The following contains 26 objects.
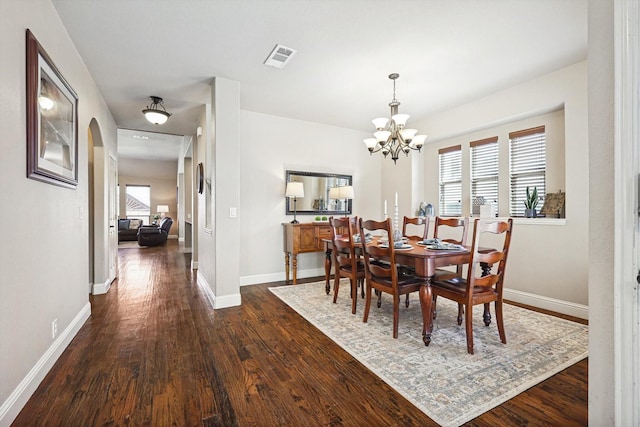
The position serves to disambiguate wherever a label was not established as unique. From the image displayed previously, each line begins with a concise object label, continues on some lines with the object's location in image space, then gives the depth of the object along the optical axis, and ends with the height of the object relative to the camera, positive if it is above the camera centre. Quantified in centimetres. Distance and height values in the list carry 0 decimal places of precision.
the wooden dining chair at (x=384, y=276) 247 -61
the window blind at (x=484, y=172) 402 +57
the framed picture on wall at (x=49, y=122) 176 +66
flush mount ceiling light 369 +128
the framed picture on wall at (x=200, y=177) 458 +57
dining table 228 -42
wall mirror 485 +29
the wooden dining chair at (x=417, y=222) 349 -13
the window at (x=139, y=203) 1161 +38
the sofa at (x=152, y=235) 899 -73
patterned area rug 169 -108
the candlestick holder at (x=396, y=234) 304 -24
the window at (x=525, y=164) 352 +60
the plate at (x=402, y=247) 259 -33
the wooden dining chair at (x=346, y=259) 300 -55
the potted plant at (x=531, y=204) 343 +9
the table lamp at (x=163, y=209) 1144 +13
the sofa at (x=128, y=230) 1009 -62
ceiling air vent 269 +152
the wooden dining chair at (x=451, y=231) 274 -29
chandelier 319 +86
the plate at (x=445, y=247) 258 -33
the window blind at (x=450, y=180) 452 +50
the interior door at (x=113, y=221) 442 -14
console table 434 -41
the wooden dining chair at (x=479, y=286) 216 -61
